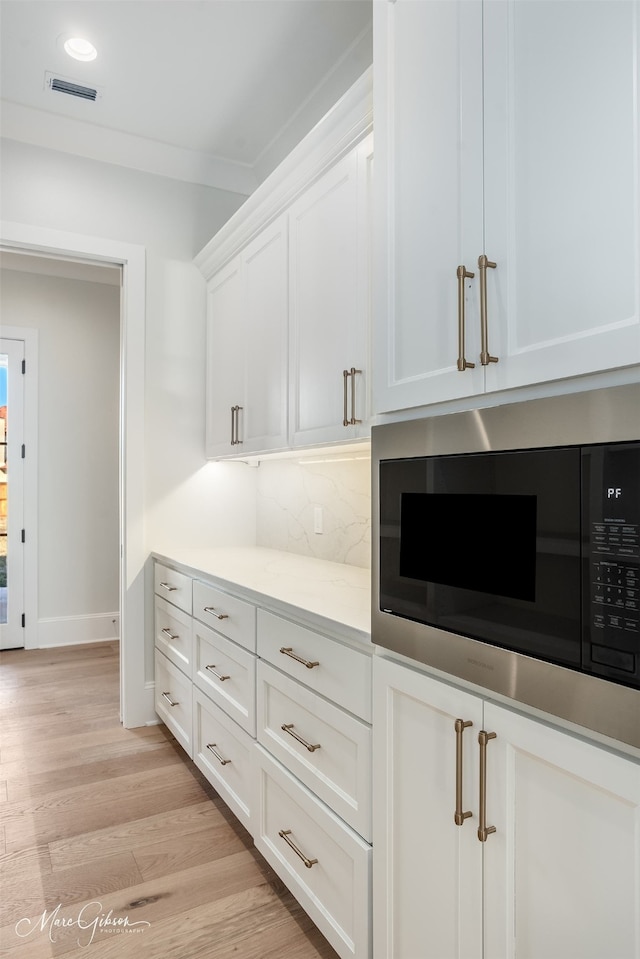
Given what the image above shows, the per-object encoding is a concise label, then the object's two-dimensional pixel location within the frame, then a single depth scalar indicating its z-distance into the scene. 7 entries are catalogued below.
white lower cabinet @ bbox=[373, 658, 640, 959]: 0.83
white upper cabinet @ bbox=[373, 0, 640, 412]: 0.85
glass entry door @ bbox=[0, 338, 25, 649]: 4.45
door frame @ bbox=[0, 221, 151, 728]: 3.05
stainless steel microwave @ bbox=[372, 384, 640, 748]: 0.82
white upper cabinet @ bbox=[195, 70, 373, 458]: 1.80
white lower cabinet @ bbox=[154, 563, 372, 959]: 1.40
